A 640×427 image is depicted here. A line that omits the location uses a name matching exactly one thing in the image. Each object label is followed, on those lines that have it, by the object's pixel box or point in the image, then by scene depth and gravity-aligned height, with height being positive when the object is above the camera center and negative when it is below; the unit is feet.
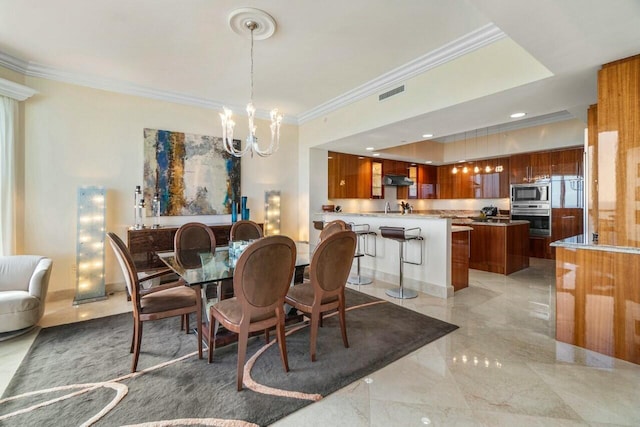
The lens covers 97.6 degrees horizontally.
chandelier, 8.59 +6.06
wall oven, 20.18 -0.39
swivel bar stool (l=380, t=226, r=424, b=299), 12.79 -1.27
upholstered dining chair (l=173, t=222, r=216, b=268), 11.22 -1.20
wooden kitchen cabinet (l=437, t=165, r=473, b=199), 25.14 +2.51
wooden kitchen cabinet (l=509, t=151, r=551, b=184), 20.33 +3.31
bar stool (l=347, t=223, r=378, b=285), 15.37 -2.06
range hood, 22.90 +2.55
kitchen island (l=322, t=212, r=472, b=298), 12.94 -2.29
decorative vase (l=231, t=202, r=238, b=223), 16.21 -0.03
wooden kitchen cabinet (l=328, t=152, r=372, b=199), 20.08 +2.63
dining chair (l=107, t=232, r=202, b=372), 7.02 -2.46
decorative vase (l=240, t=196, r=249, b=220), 16.35 +0.08
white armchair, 8.79 -2.69
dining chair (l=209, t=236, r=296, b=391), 6.12 -1.80
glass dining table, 7.25 -1.65
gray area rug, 5.67 -4.06
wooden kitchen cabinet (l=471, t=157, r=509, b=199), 22.70 +2.57
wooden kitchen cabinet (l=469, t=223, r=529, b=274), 16.55 -2.30
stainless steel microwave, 20.10 +1.36
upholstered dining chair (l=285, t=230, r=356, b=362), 7.45 -1.88
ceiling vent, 12.61 +5.50
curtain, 11.02 +1.42
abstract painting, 14.55 +2.12
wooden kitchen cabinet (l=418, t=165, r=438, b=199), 26.55 +2.86
